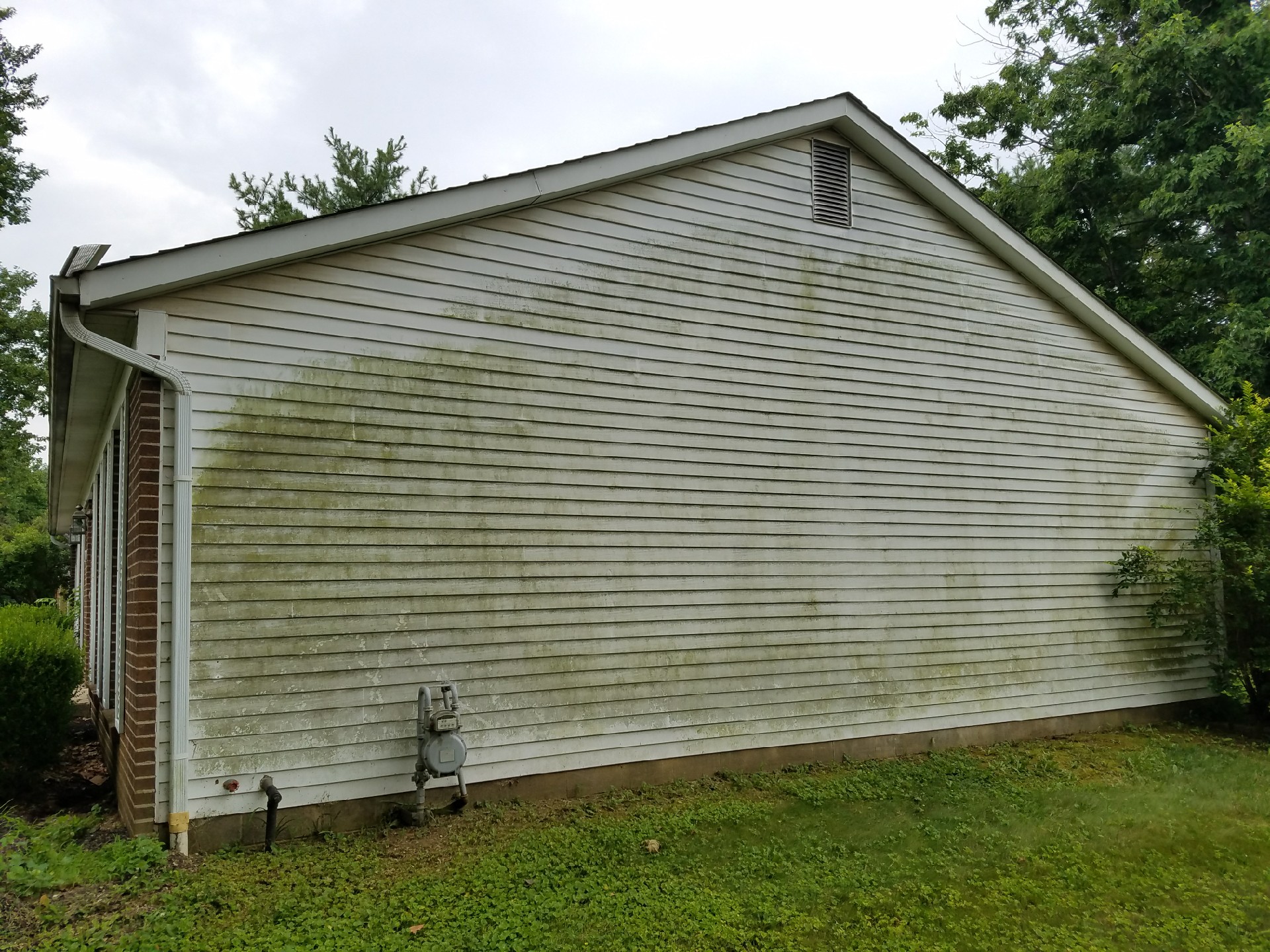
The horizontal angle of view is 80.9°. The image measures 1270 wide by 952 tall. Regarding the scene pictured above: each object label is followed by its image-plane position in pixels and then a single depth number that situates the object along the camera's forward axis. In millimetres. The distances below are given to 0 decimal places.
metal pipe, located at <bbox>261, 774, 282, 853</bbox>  4730
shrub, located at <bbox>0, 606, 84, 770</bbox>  6066
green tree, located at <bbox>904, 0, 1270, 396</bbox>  14266
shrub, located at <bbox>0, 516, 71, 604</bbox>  20578
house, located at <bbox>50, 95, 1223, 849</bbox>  4953
